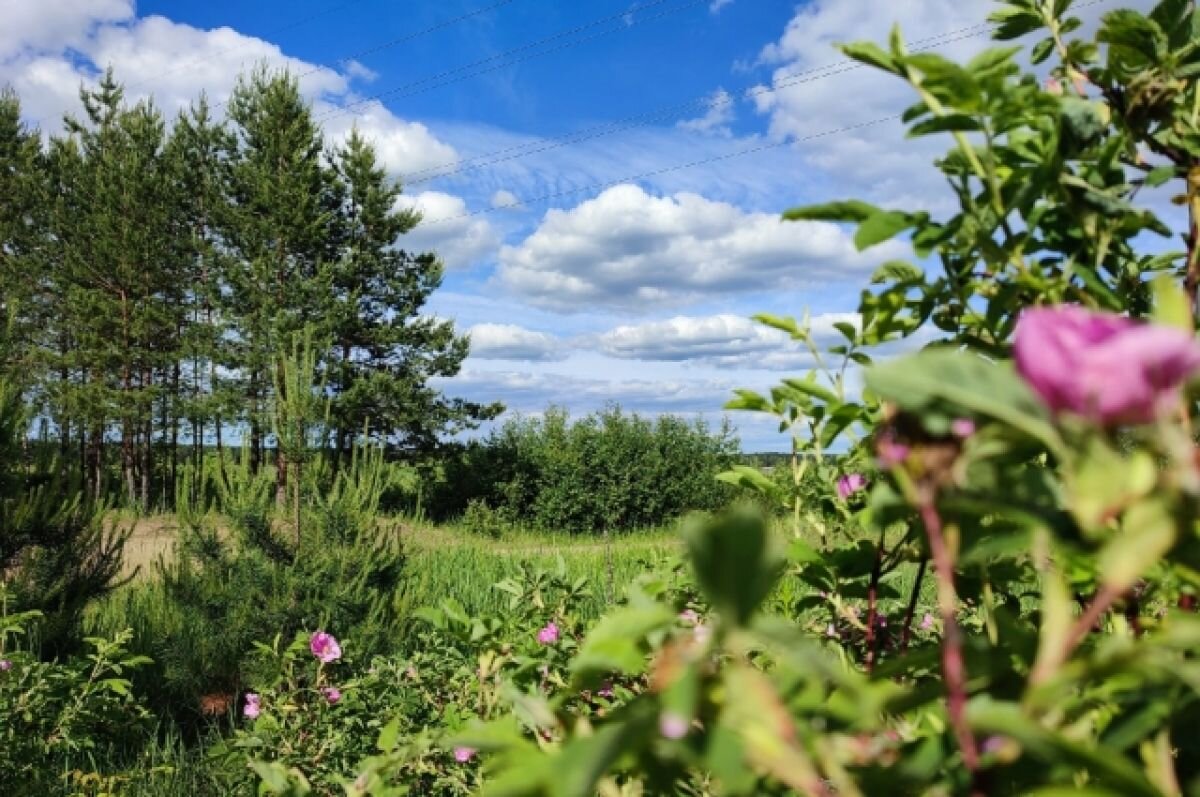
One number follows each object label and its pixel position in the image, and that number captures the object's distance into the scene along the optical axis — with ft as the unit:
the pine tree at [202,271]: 54.60
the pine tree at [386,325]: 54.80
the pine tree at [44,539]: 14.19
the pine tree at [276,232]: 53.47
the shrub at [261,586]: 13.43
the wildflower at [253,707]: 8.51
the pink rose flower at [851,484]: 3.41
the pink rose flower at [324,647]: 7.92
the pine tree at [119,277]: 55.98
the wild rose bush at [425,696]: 3.53
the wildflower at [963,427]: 1.18
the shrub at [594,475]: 53.93
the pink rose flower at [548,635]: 4.81
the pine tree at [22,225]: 61.57
